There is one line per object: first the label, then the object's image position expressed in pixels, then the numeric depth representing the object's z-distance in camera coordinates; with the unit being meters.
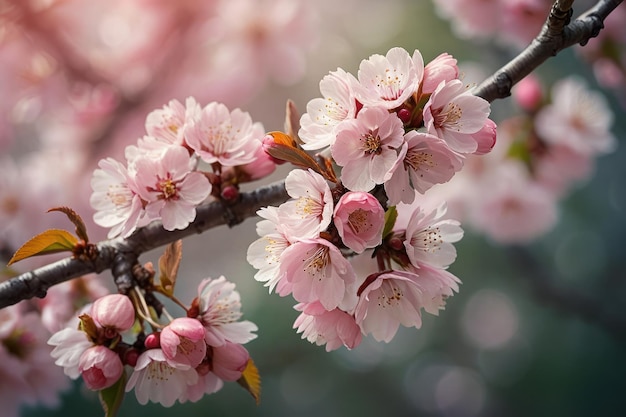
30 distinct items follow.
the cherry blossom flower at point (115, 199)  1.05
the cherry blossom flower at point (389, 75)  1.01
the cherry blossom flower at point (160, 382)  1.04
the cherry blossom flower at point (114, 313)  1.04
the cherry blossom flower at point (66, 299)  1.20
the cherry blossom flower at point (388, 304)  1.02
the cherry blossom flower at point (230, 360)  1.05
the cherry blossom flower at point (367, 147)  1.00
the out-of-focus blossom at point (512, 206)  1.77
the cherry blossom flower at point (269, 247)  1.01
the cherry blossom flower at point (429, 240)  1.03
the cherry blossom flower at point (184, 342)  1.03
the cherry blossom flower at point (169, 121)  1.08
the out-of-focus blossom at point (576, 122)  1.55
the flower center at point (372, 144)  1.00
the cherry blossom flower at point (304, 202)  1.01
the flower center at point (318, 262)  1.00
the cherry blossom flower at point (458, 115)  1.01
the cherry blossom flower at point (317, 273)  1.00
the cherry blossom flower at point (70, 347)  1.04
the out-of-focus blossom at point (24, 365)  1.21
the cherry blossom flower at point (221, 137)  1.07
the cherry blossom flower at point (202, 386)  1.06
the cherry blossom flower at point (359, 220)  0.99
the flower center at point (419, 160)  1.00
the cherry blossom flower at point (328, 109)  1.01
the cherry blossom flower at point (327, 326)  1.02
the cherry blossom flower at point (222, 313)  1.05
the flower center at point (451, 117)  1.01
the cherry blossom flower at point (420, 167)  1.00
